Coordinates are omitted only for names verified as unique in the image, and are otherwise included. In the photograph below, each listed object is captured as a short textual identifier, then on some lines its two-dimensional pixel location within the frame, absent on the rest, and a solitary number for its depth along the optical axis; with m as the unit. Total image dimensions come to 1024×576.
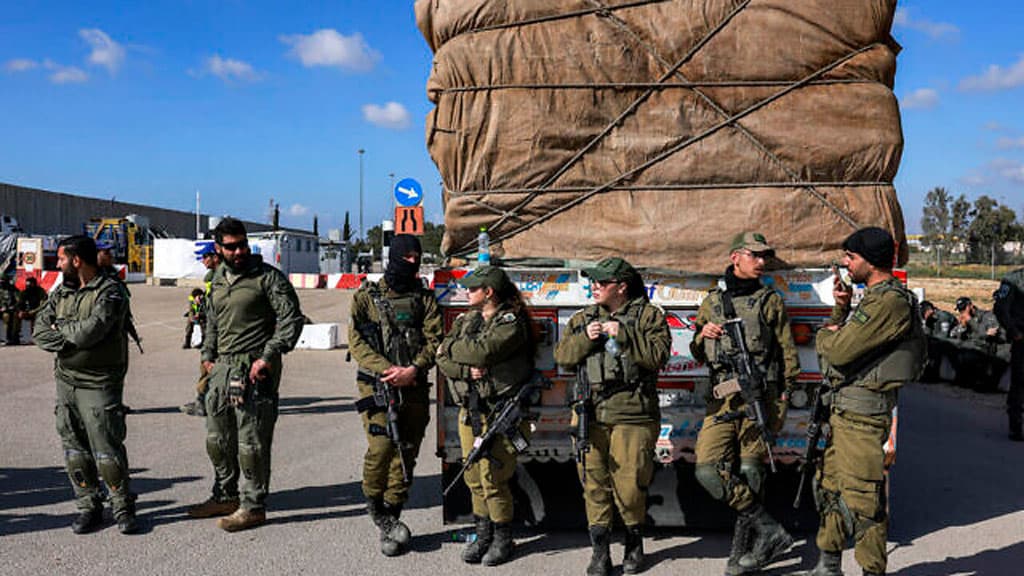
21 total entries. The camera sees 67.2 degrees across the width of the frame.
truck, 4.80
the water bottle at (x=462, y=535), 4.85
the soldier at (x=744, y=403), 4.32
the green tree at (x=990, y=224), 70.00
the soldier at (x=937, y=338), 11.77
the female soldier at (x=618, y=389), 4.18
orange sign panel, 10.56
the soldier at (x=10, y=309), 14.84
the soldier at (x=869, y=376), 3.79
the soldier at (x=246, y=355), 5.02
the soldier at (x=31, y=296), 14.50
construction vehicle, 36.12
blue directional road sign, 10.73
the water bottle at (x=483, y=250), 4.88
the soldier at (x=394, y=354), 4.77
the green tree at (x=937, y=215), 84.56
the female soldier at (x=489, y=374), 4.38
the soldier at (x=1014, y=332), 7.91
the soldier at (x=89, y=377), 4.96
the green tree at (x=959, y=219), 79.06
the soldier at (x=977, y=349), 11.12
